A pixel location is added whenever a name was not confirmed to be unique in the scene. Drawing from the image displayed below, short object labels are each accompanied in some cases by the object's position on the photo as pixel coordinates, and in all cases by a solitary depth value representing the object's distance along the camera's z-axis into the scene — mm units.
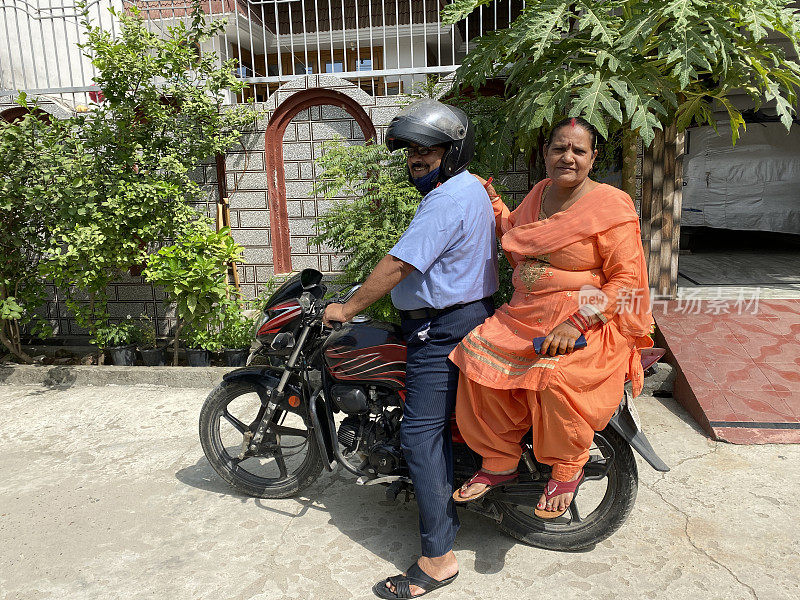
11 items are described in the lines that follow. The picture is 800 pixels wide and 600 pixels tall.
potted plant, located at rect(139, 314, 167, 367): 5332
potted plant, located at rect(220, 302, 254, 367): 5117
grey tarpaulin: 9250
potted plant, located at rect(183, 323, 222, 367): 5160
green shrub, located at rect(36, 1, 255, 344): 4828
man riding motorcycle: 2324
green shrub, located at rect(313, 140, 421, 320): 4352
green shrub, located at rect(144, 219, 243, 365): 4883
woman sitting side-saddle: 2162
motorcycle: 2529
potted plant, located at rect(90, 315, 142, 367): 5270
